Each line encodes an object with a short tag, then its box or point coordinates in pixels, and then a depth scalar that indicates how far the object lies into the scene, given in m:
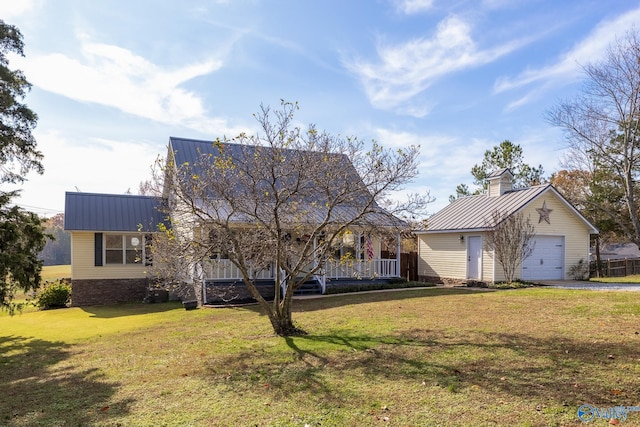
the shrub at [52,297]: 17.59
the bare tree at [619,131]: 12.17
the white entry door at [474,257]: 18.59
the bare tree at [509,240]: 16.94
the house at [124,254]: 16.50
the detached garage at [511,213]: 18.39
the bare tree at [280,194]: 8.17
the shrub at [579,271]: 19.31
